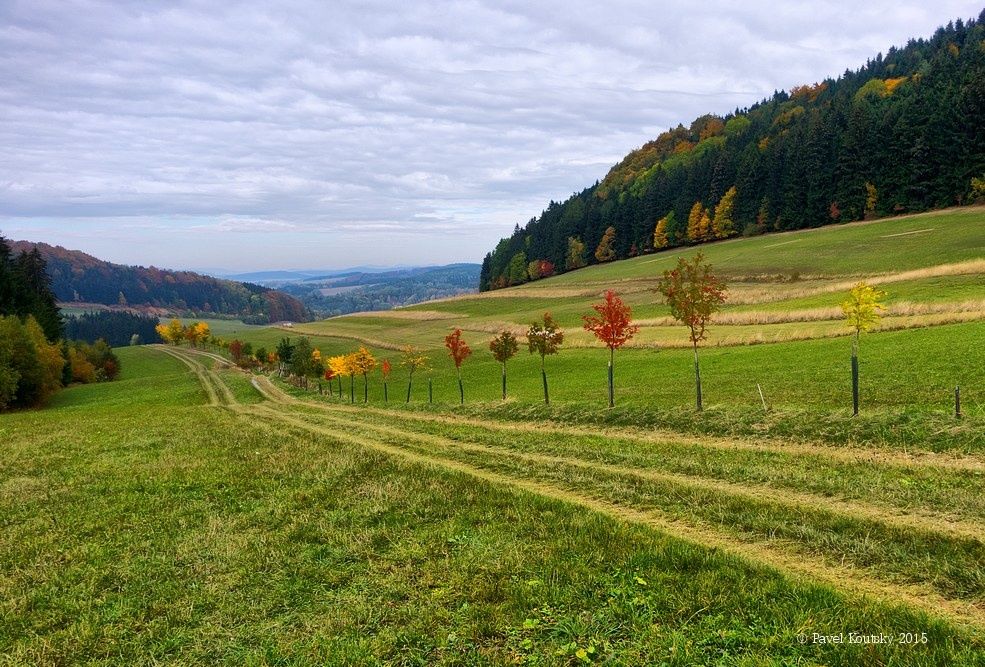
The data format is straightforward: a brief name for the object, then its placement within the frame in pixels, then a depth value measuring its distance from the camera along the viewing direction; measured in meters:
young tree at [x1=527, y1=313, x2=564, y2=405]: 39.56
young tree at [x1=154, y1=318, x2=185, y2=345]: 151.62
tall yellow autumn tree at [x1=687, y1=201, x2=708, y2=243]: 135.38
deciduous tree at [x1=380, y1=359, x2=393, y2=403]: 60.06
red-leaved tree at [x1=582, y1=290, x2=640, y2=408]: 34.53
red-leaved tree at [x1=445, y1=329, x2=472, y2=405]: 48.53
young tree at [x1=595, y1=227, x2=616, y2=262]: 156.25
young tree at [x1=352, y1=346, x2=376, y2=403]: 58.66
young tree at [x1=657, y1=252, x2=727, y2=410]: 29.14
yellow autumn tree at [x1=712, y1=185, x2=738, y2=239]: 130.62
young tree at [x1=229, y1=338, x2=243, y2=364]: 104.72
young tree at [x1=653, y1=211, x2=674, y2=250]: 142.88
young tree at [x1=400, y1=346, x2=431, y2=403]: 52.91
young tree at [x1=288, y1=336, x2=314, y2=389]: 68.38
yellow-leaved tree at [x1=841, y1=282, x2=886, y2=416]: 26.31
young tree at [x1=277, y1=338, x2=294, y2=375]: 79.50
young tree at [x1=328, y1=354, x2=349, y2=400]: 60.66
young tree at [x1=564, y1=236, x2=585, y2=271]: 163.38
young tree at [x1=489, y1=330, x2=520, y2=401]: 42.72
